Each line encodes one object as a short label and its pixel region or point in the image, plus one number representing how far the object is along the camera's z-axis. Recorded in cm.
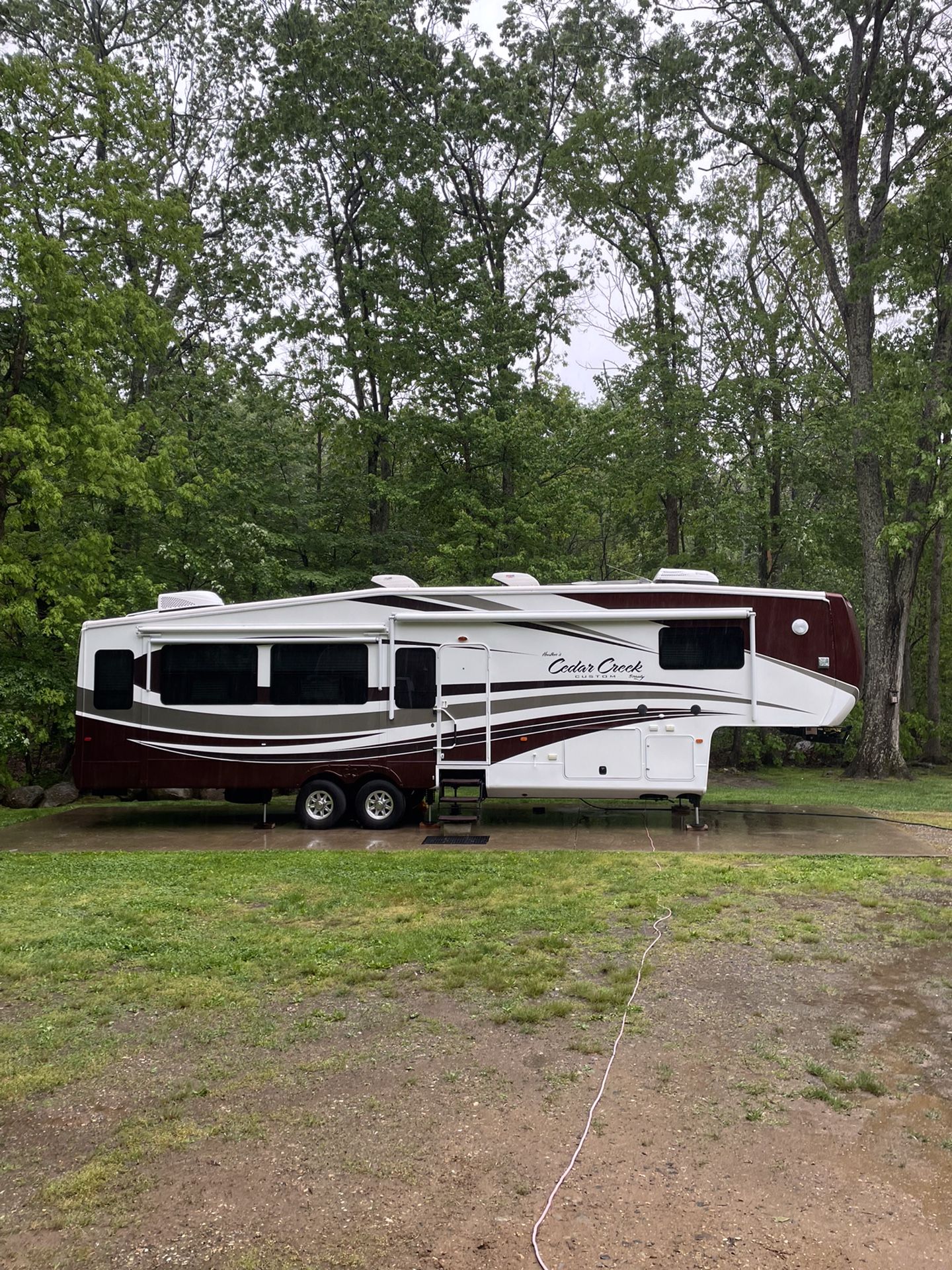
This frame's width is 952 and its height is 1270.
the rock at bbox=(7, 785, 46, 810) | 1391
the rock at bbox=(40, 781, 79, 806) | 1405
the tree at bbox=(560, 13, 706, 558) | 1986
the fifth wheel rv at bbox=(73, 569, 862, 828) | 1094
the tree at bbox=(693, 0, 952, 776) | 1764
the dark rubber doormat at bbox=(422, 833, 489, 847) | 1027
